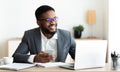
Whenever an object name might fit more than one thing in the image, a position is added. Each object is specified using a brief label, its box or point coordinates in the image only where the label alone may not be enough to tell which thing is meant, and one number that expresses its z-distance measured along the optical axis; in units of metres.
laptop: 2.05
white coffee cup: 2.32
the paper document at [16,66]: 2.08
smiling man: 2.61
